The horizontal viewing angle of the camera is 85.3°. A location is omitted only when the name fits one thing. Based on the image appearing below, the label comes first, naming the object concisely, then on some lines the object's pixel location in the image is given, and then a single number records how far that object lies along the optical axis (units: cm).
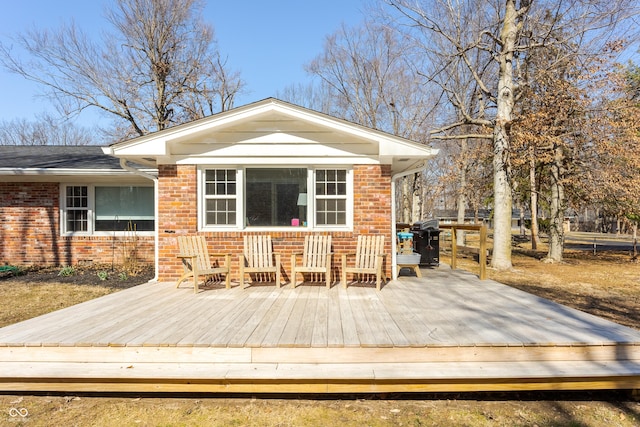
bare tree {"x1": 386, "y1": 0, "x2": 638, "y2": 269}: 1056
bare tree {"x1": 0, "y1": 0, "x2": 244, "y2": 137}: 1638
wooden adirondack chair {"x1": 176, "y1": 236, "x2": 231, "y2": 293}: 573
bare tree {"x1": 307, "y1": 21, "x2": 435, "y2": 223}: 2088
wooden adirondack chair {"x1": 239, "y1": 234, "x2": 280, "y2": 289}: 612
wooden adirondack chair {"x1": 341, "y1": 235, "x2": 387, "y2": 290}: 594
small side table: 678
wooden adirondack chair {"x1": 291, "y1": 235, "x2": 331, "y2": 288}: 606
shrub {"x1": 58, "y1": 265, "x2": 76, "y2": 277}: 850
